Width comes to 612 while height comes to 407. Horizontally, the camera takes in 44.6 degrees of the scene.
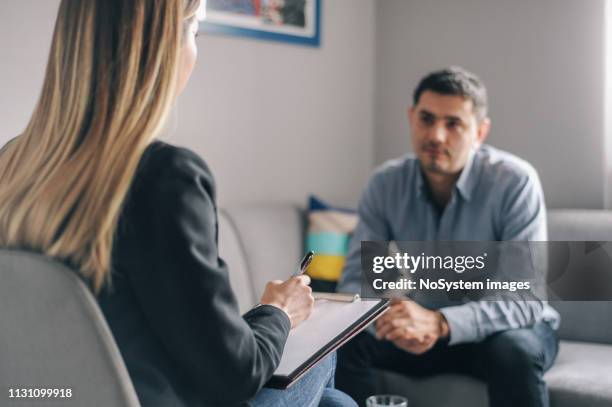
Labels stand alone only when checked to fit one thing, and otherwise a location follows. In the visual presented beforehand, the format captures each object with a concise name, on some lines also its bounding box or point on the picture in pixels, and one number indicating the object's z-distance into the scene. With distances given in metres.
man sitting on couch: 1.93
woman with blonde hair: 0.92
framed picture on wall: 2.57
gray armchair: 0.89
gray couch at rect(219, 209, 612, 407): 1.89
